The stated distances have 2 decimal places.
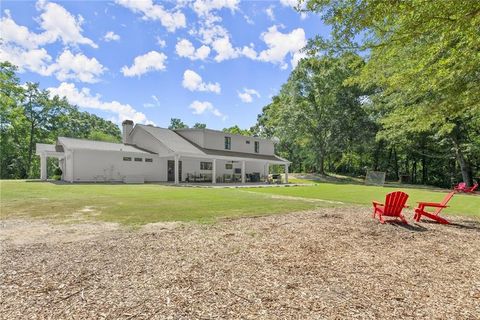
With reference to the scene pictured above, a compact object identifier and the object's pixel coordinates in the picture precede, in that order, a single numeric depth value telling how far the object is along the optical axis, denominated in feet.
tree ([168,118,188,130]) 251.05
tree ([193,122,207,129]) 261.50
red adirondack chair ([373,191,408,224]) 23.50
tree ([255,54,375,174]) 110.52
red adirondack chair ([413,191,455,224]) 24.60
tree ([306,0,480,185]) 14.65
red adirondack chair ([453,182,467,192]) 70.99
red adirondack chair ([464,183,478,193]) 70.02
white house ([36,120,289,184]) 69.41
